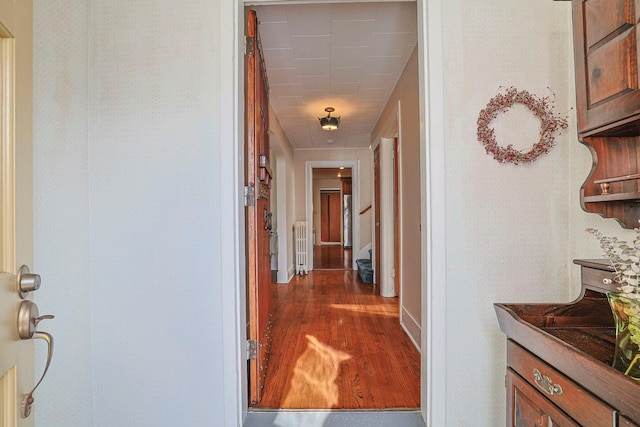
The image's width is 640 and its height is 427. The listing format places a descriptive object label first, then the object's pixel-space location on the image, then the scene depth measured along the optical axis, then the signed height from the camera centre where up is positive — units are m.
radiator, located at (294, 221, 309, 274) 6.22 -0.56
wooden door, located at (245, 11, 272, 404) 1.79 +0.11
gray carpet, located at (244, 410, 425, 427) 1.68 -1.03
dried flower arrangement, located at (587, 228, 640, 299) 0.83 -0.13
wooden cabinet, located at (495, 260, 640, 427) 0.77 -0.40
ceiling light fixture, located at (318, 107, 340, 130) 4.14 +1.21
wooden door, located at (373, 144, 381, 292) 4.85 +0.12
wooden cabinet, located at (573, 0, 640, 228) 1.01 +0.36
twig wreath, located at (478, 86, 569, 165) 1.53 +0.42
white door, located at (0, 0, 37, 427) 0.76 +0.07
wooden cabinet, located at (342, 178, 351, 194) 11.23 +1.11
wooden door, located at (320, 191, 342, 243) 12.41 +0.09
